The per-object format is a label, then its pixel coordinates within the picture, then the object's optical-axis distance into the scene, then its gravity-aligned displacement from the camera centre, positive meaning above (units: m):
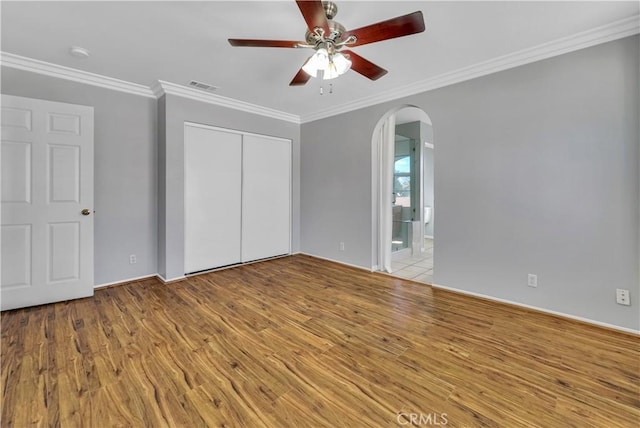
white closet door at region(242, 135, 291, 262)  4.41 +0.31
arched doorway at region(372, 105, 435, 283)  4.04 +0.36
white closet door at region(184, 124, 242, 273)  3.82 +0.27
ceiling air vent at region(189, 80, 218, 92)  3.41 +1.61
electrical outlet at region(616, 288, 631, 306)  2.27 -0.66
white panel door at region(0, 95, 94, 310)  2.67 +0.15
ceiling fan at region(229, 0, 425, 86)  1.61 +1.15
